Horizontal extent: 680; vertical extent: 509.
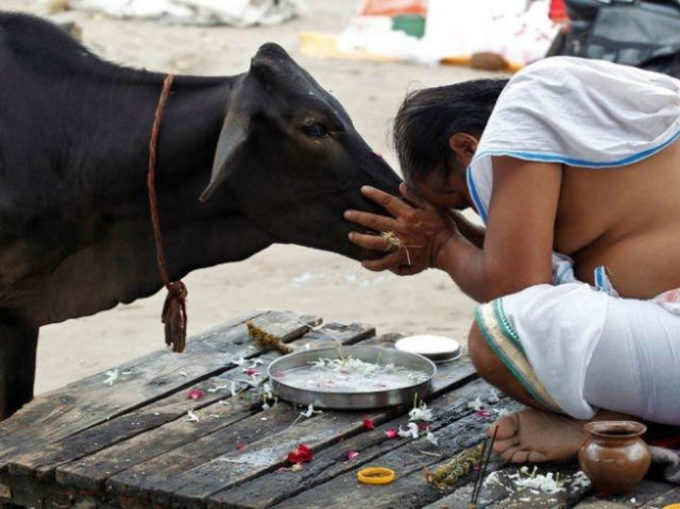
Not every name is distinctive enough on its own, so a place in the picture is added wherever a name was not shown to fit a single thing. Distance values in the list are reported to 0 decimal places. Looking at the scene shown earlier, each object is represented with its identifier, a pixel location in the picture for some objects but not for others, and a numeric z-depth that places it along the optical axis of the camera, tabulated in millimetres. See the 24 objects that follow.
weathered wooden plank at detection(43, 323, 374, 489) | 3783
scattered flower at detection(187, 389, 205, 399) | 4410
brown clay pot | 3430
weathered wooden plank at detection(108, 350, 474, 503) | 3627
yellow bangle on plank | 3613
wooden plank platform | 3553
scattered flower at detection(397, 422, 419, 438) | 3986
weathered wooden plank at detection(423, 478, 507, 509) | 3465
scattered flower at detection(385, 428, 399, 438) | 3986
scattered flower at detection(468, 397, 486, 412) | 4219
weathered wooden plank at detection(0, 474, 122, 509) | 3787
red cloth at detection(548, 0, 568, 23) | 11578
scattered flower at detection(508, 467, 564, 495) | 3553
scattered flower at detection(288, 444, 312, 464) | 3775
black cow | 4062
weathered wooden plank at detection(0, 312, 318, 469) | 4121
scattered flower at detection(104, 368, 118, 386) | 4555
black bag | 7367
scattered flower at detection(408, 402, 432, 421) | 4105
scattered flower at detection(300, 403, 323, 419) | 4154
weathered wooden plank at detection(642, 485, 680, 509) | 3450
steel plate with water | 4156
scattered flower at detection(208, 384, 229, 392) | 4465
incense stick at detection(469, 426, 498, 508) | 3480
